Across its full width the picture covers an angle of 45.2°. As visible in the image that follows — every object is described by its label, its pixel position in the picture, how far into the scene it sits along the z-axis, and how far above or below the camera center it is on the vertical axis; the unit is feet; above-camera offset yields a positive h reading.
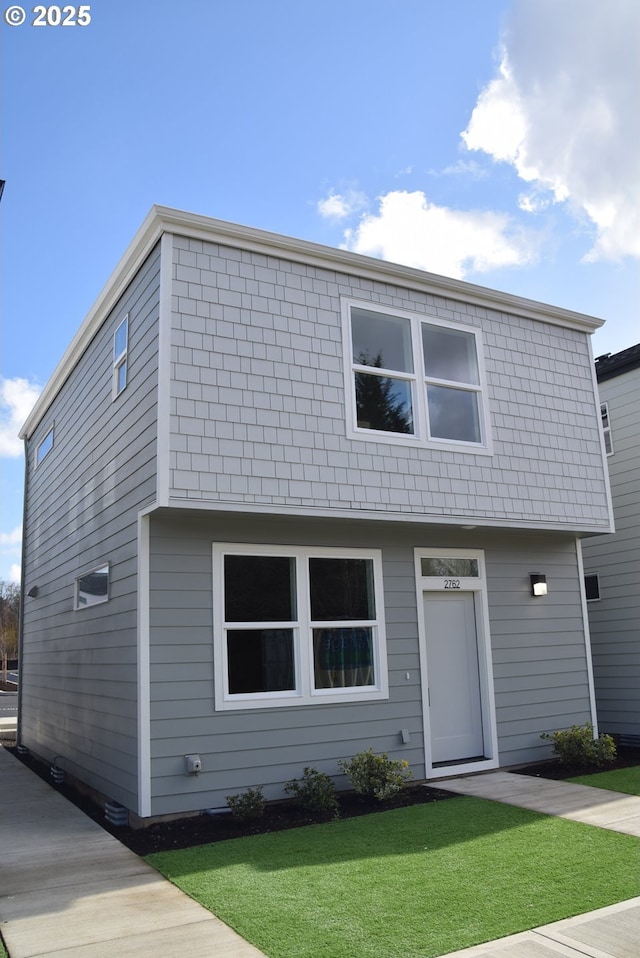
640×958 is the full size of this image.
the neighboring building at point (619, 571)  37.81 +2.42
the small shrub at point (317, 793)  23.00 -4.84
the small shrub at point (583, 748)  29.12 -4.78
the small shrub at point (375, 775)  23.98 -4.57
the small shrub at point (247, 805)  22.07 -4.89
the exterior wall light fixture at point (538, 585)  31.55 +1.49
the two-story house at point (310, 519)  23.66 +3.76
